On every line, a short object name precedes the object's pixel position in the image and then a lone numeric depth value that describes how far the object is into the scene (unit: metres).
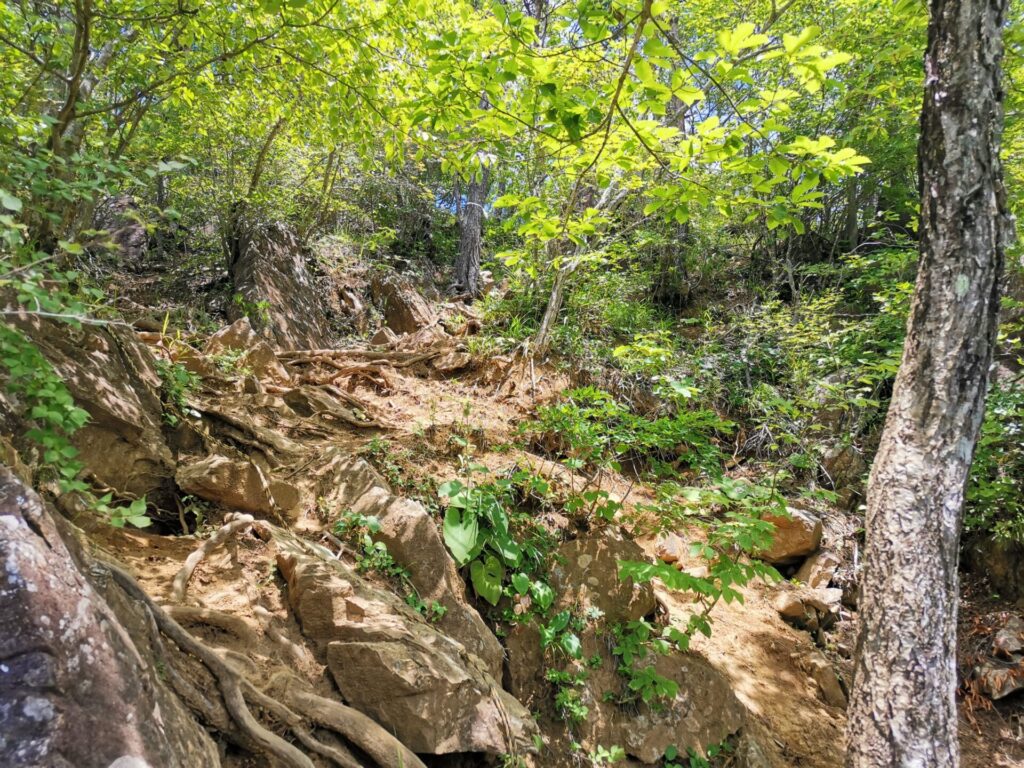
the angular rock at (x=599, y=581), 3.90
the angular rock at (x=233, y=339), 5.38
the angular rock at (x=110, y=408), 2.93
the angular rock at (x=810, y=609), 5.13
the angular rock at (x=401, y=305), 9.82
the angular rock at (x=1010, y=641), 4.67
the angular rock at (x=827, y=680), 4.45
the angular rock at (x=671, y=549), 5.16
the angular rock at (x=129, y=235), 9.50
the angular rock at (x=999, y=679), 4.46
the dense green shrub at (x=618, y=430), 3.93
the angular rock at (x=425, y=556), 3.24
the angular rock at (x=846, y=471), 6.23
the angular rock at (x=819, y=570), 5.44
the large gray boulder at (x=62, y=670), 1.11
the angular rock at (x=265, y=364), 5.43
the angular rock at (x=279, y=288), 7.66
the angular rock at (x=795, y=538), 5.60
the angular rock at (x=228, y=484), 3.17
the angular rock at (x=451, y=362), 7.11
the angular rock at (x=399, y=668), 2.47
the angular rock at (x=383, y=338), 8.35
